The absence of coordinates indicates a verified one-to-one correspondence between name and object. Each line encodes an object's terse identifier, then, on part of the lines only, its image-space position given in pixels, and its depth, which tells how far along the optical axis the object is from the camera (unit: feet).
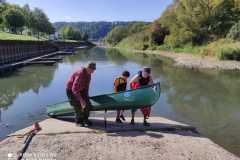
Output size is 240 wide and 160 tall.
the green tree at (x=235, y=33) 84.93
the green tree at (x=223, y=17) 104.36
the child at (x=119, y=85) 18.65
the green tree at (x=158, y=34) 148.16
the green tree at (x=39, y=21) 166.40
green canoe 17.69
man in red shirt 17.29
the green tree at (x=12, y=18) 137.38
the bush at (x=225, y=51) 68.63
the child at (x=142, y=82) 18.26
